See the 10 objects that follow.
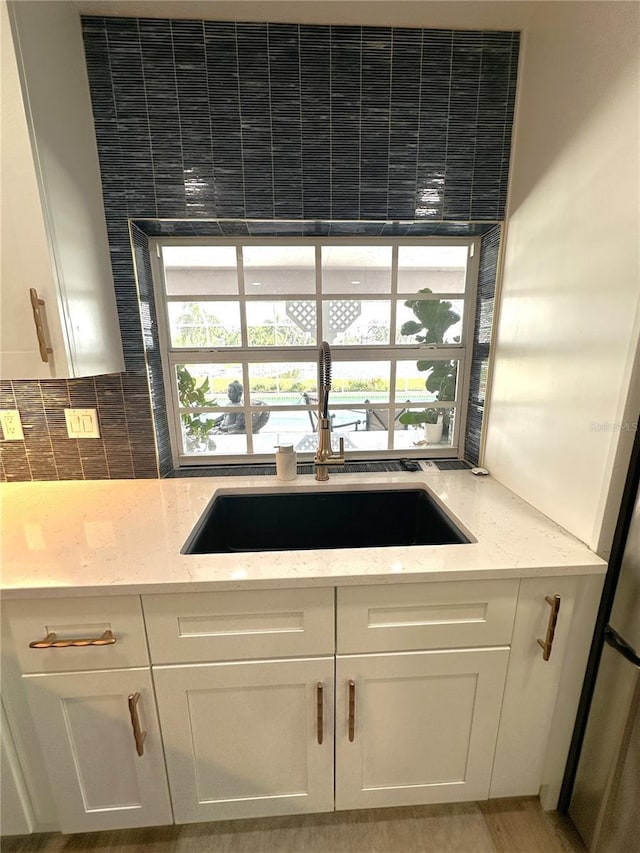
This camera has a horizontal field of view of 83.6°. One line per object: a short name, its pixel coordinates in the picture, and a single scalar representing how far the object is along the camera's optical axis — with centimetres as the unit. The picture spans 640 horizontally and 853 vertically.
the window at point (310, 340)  151
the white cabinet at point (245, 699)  89
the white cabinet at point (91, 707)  88
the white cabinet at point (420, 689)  92
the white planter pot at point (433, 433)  168
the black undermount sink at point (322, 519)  139
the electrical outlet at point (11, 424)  137
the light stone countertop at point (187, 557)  86
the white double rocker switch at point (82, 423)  138
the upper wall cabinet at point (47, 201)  90
